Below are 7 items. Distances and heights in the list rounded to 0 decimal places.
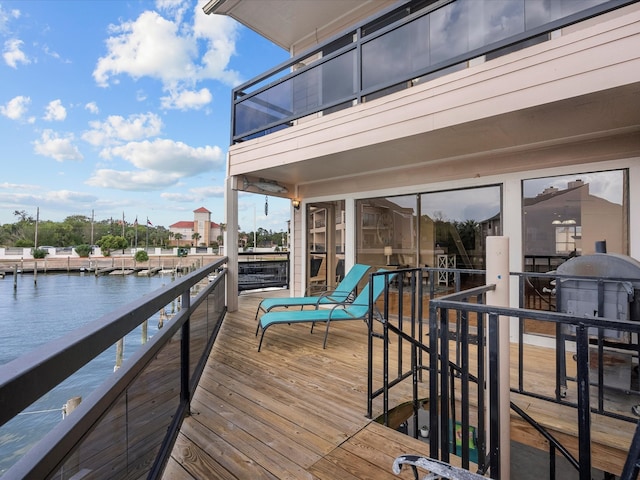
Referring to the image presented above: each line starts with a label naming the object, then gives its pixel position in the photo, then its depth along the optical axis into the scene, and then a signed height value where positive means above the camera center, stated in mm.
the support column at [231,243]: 6105 +40
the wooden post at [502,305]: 1660 -312
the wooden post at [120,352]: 5745 -1950
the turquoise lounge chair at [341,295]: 4957 -776
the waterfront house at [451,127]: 2912 +1313
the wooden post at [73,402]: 2650 -1291
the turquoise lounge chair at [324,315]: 4030 -898
